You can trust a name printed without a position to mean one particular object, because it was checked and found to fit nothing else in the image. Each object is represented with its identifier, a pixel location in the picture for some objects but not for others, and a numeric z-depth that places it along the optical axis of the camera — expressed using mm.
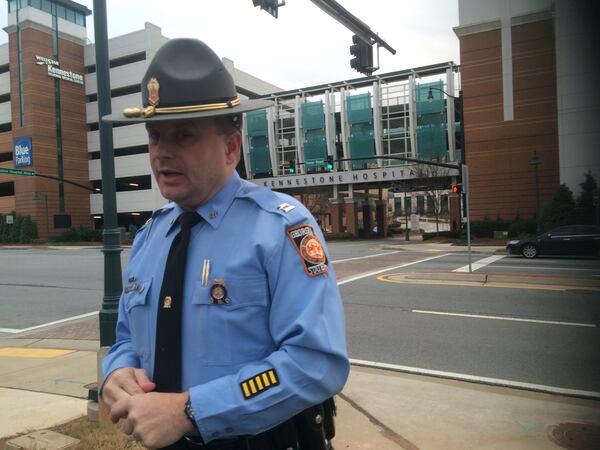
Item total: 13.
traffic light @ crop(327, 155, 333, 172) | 29512
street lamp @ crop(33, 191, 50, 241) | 48156
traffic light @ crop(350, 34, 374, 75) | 11570
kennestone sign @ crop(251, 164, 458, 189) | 43819
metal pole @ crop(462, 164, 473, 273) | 13845
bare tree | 41334
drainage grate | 3362
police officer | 1376
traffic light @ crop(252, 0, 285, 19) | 8328
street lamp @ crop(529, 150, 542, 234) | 25578
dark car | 18516
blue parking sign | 47812
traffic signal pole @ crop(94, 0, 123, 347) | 4641
